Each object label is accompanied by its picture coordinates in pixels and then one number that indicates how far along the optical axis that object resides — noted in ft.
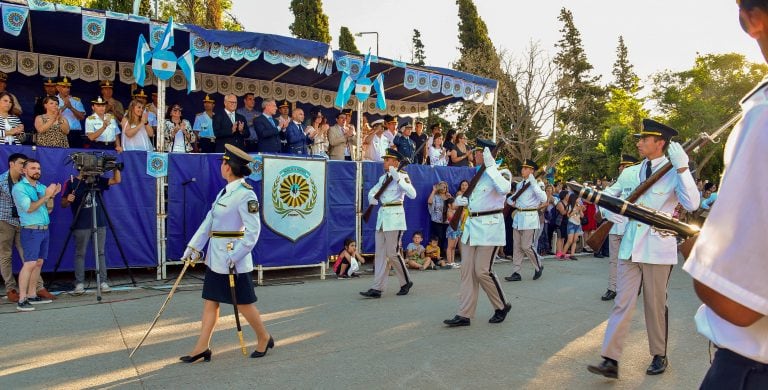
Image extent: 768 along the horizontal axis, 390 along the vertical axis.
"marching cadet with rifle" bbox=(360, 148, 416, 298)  26.37
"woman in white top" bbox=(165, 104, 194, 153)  32.71
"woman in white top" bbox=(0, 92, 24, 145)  25.43
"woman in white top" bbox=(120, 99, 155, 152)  29.66
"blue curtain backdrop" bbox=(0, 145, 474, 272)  25.86
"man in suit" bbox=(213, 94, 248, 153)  31.99
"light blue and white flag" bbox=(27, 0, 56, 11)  25.70
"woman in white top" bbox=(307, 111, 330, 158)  37.91
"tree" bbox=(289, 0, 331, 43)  86.58
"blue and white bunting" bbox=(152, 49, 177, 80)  27.76
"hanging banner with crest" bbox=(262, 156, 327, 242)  29.17
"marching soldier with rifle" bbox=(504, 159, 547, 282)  33.42
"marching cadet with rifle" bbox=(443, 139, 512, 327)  20.47
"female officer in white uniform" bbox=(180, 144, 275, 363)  15.78
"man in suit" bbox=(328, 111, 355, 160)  38.81
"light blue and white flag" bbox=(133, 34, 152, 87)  28.02
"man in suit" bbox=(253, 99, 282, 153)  31.63
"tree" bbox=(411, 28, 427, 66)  131.95
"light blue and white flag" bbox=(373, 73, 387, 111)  35.83
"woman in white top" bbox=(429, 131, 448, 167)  44.11
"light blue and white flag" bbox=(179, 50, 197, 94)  28.58
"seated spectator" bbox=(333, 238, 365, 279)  32.65
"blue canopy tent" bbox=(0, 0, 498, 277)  29.27
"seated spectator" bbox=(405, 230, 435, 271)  36.32
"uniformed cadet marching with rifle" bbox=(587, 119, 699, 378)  14.64
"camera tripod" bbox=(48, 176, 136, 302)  23.44
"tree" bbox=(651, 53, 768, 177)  113.70
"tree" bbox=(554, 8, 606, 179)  141.08
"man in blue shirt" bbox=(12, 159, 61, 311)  22.11
